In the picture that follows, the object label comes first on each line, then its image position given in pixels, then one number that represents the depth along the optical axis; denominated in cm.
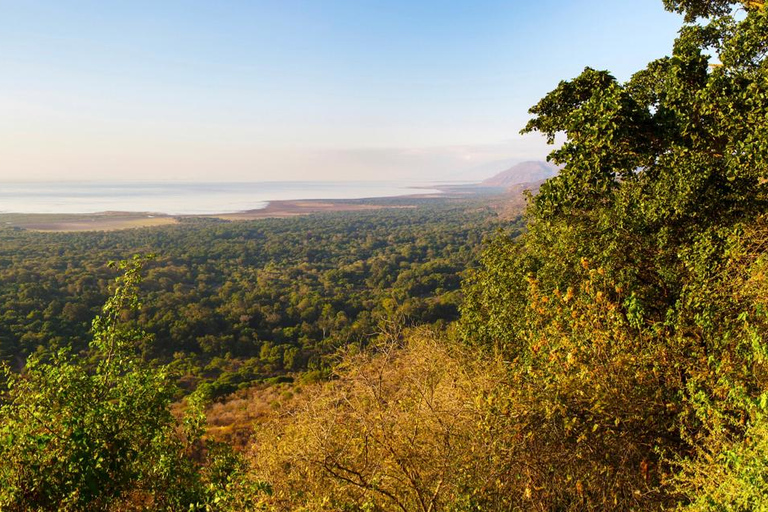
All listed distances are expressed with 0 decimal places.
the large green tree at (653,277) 634
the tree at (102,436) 488
